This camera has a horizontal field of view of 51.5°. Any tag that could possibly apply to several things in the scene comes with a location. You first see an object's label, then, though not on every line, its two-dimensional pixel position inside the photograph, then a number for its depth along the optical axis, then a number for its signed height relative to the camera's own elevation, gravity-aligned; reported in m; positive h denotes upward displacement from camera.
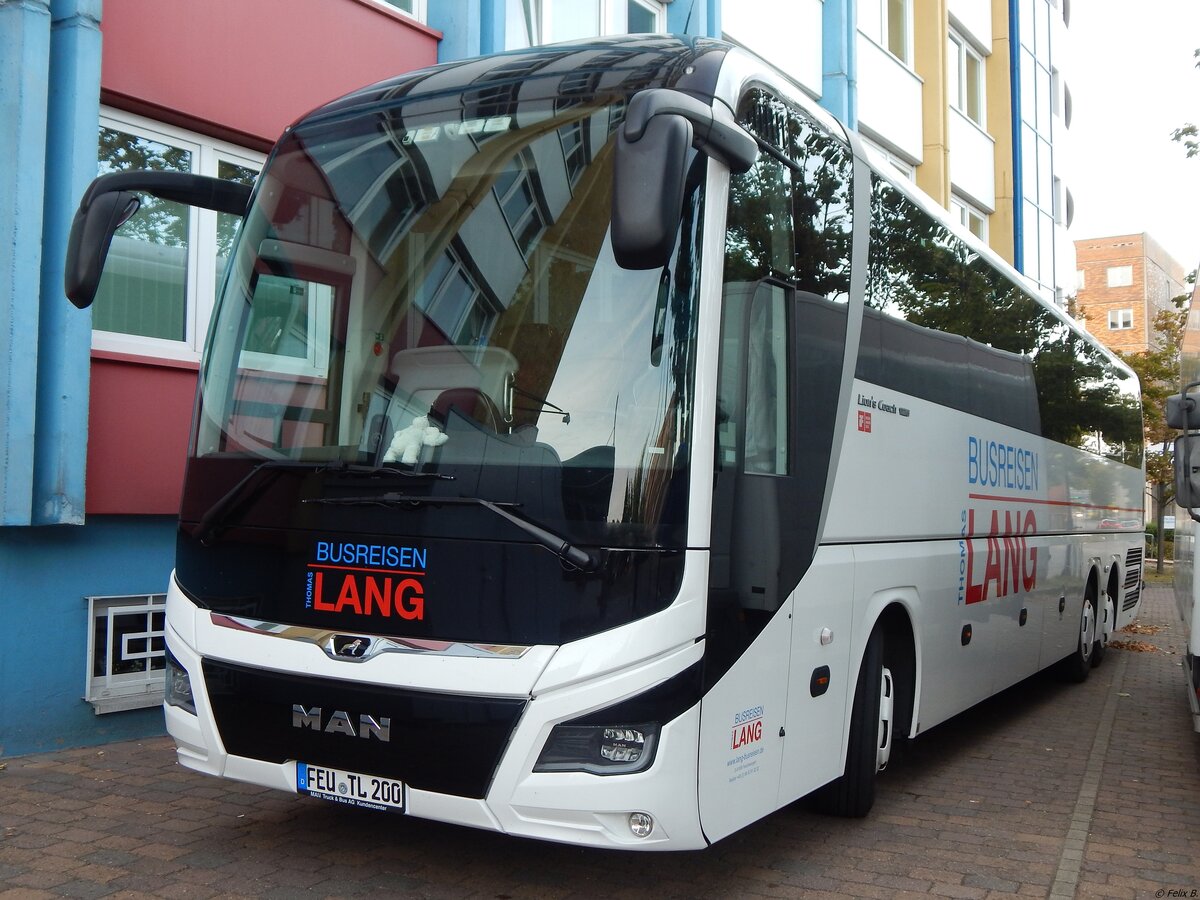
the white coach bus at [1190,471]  6.67 +0.23
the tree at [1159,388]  31.03 +3.13
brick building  74.12 +13.64
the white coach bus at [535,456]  4.29 +0.17
